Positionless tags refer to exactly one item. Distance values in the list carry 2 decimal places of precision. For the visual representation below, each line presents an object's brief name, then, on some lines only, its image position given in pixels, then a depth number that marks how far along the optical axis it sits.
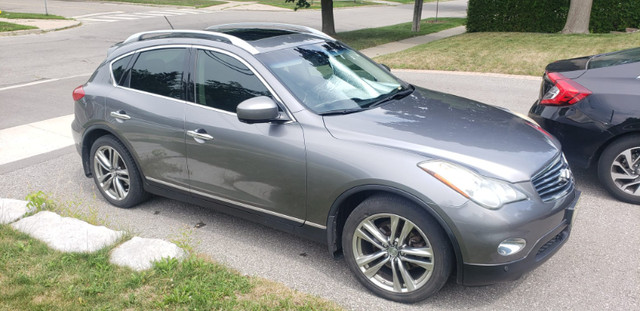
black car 5.35
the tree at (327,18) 20.05
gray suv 3.58
